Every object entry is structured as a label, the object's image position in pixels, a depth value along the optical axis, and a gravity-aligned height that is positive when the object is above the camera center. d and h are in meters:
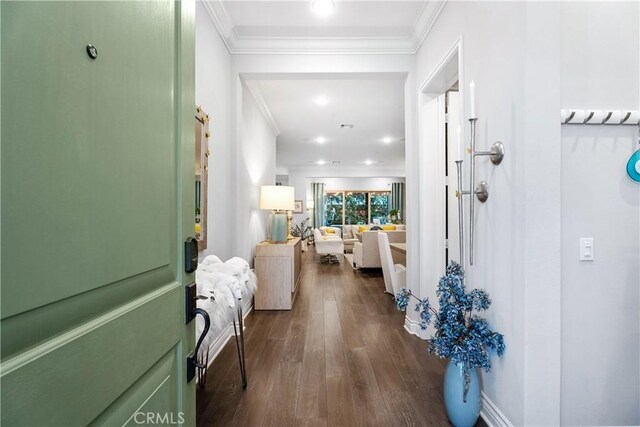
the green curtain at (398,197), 11.41 +0.75
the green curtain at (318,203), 11.44 +0.48
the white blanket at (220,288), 1.43 -0.41
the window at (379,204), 11.90 +0.47
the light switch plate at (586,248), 1.38 -0.16
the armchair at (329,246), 6.84 -0.76
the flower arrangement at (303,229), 9.64 -0.53
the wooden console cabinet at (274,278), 3.41 -0.77
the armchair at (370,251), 5.65 -0.72
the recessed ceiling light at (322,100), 4.02 +1.67
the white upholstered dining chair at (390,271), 3.64 -0.74
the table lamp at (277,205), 3.51 +0.12
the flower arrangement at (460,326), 1.43 -0.59
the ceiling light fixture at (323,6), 2.20 +1.65
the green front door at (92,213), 0.40 +0.00
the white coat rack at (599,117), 1.35 +0.48
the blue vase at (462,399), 1.51 -0.99
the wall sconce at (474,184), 1.47 +0.18
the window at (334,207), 11.82 +0.31
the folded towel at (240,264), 1.87 -0.34
